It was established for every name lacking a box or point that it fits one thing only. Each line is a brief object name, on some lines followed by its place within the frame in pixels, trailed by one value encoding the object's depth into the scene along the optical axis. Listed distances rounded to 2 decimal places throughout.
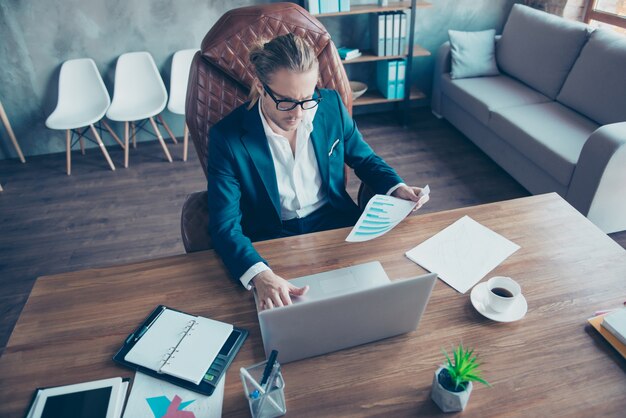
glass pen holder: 0.82
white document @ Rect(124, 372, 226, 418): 0.85
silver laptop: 0.81
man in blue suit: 1.20
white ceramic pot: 0.81
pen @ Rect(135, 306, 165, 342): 1.00
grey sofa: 2.19
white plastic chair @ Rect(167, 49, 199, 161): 3.38
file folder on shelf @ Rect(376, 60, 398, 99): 3.50
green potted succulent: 0.81
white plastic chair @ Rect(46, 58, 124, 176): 3.23
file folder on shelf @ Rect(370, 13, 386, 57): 3.34
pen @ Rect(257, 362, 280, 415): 0.82
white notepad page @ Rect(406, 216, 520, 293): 1.14
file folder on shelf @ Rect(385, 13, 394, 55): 3.33
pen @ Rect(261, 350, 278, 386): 0.85
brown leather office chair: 1.39
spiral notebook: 0.91
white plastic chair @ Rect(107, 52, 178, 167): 3.30
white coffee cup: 1.01
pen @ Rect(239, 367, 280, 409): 0.81
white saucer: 1.02
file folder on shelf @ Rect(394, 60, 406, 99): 3.51
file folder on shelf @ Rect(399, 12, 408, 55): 3.36
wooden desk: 0.87
